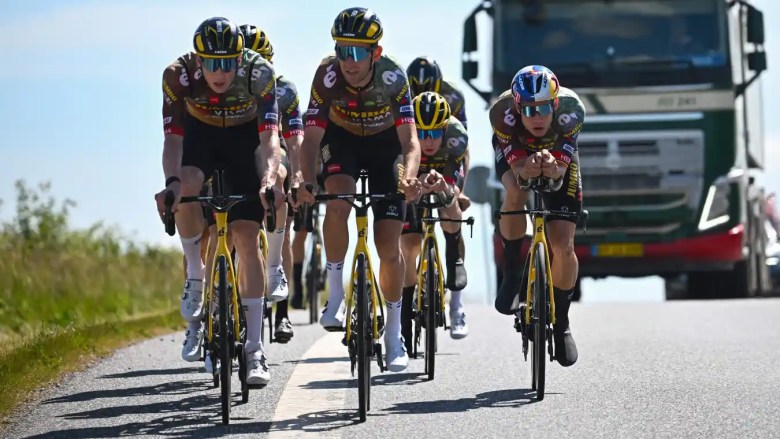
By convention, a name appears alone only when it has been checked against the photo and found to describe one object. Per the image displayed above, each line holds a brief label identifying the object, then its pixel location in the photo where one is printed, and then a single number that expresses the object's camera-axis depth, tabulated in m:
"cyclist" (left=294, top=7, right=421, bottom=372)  18.06
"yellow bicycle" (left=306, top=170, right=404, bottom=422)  16.05
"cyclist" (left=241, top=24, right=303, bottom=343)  21.09
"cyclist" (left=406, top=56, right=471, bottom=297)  24.55
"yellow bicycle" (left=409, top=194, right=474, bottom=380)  21.37
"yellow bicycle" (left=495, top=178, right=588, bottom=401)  17.97
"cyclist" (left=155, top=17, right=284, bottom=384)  16.80
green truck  37.69
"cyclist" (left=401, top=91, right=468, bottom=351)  22.09
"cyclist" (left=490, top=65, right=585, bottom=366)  18.87
